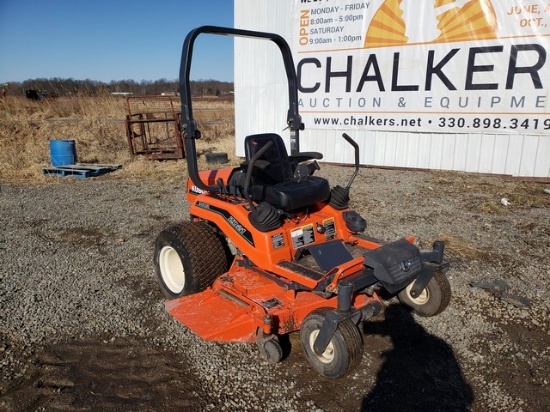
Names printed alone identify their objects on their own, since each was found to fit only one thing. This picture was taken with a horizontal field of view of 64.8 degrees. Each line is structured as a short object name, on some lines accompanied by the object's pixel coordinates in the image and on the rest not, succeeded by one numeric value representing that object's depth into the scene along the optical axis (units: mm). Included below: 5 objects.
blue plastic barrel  9727
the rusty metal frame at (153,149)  10602
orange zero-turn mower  2793
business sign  7891
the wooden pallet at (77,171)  9355
